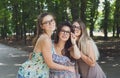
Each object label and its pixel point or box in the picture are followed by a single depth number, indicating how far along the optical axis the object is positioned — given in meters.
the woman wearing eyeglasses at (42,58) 2.31
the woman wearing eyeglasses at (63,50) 2.39
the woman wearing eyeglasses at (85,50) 2.52
